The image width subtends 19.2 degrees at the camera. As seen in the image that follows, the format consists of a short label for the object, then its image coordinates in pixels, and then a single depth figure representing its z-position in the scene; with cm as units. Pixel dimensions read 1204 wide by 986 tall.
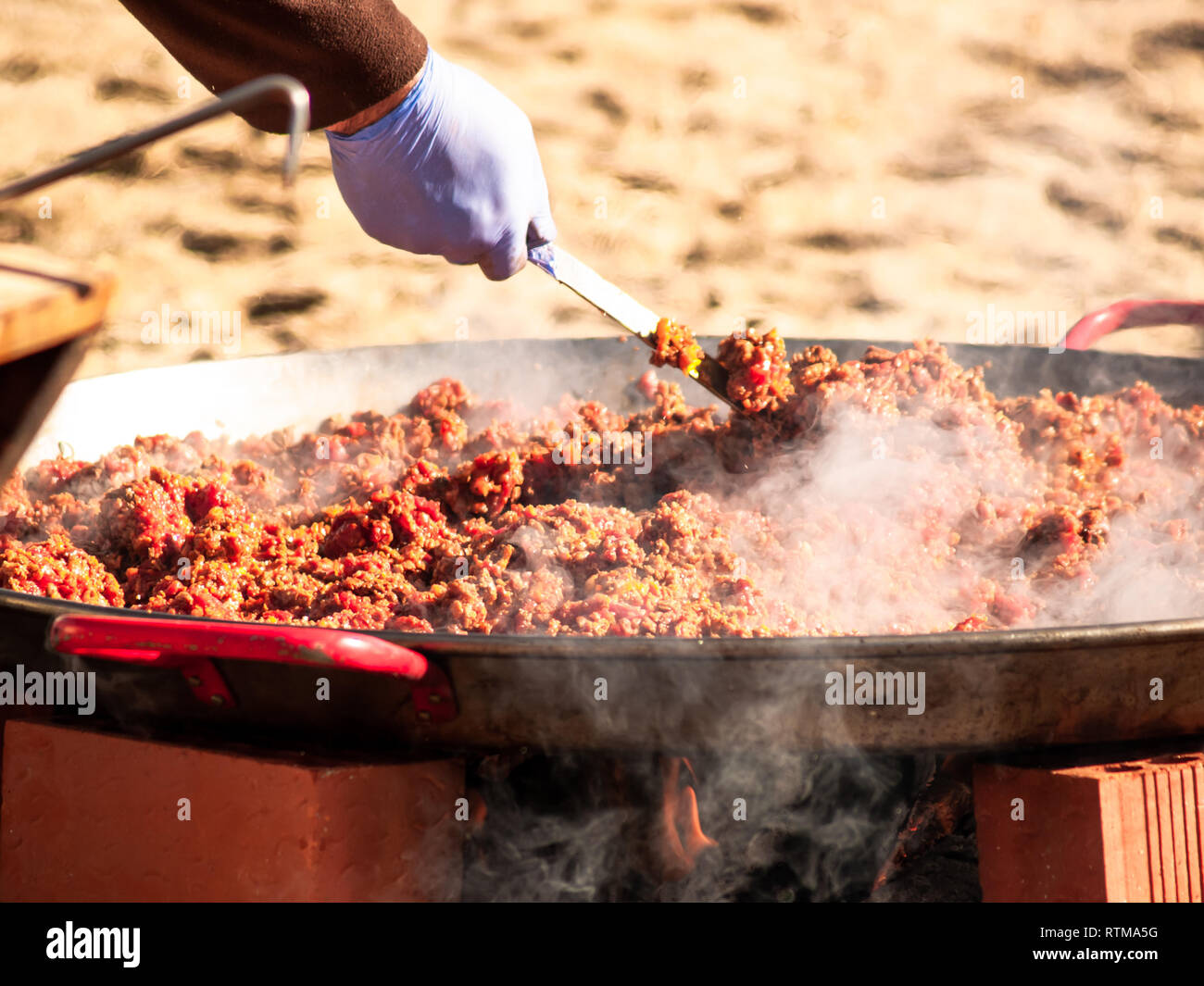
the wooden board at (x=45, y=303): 110
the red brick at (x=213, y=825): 195
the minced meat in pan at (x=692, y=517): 206
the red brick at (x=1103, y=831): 194
